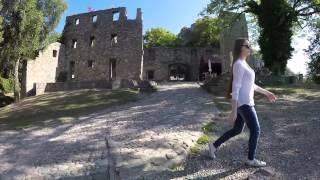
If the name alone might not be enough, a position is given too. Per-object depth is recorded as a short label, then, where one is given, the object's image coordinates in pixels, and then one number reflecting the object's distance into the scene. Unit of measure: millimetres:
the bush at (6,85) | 18565
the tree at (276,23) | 13115
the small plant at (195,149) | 4235
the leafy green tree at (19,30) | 12633
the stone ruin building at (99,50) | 18254
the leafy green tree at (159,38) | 32250
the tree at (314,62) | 12657
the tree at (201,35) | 27177
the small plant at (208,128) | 5220
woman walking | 3326
